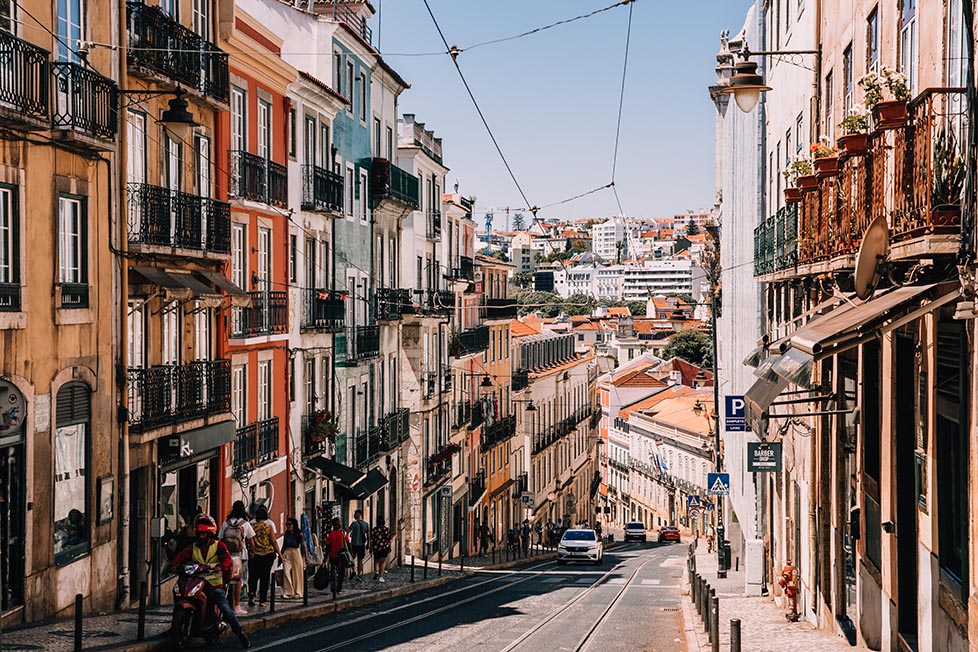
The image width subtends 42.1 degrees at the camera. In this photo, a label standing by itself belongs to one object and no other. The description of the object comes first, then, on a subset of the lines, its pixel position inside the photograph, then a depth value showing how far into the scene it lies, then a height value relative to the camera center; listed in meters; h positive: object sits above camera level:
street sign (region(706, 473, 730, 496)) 33.00 -4.48
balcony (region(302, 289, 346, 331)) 29.69 +0.22
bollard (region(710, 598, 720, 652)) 15.00 -3.75
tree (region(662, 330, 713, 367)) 144.25 -3.61
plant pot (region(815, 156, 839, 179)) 14.85 +1.75
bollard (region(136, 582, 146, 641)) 14.26 -3.35
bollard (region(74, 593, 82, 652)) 13.07 -3.16
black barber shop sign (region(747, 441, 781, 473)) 23.80 -2.67
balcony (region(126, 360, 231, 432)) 19.25 -1.18
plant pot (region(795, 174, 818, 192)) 16.28 +1.72
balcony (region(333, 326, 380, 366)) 32.56 -0.67
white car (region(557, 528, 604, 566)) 45.91 -8.41
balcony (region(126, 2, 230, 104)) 19.02 +4.32
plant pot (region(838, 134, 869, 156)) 12.09 +1.64
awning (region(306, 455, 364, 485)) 29.88 -3.60
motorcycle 14.08 -3.22
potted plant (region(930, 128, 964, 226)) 9.26 +0.95
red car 76.81 -13.24
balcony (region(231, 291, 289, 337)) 25.02 +0.08
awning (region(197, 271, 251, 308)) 22.16 +0.63
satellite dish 9.98 +0.49
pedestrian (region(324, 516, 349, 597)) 23.53 -4.32
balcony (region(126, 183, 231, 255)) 19.30 +1.64
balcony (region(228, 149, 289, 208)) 24.45 +2.85
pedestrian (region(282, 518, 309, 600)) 21.09 -3.99
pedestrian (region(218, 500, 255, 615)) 17.13 -3.06
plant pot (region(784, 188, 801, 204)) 18.91 +1.81
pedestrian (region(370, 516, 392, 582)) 27.39 -4.95
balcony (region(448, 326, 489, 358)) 49.88 -0.99
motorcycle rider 14.21 -2.67
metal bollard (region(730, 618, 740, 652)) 13.25 -3.34
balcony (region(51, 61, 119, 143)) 15.95 +2.90
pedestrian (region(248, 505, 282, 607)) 18.88 -3.45
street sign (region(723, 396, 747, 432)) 30.20 -2.37
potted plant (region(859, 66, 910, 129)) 11.38 +2.08
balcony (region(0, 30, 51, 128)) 14.47 +2.82
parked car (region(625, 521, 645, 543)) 75.00 -12.75
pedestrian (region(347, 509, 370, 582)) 26.47 -4.53
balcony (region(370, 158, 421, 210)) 36.12 +3.97
